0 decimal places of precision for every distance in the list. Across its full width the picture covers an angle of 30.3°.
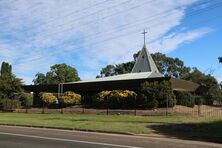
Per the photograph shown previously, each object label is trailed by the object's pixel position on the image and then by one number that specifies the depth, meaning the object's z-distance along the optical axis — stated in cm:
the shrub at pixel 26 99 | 5056
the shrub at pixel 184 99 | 4181
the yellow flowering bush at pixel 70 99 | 4566
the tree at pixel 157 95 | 3812
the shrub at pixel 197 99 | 4505
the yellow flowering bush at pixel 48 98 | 4662
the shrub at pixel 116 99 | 4069
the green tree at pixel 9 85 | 4666
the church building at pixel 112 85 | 4369
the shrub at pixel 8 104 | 4435
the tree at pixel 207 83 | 5472
